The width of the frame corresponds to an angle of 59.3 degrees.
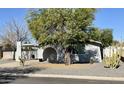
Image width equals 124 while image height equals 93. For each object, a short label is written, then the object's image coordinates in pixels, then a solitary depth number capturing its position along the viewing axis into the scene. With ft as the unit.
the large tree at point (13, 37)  57.69
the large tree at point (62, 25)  35.66
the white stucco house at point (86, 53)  43.65
